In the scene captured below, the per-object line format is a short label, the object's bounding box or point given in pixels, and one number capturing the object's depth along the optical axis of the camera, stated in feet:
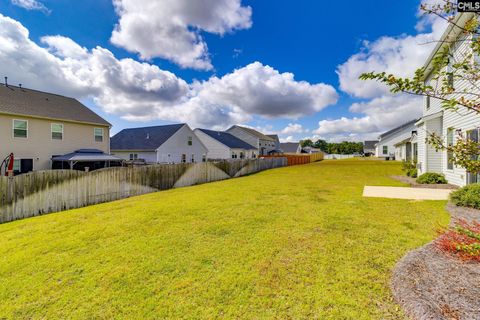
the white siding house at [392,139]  134.82
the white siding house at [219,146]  127.03
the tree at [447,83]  6.68
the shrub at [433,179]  37.51
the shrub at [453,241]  12.38
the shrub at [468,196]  22.77
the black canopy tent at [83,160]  56.95
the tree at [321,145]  378.32
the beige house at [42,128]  51.21
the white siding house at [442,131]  29.63
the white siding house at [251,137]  163.94
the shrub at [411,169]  50.08
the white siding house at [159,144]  86.53
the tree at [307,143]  398.42
